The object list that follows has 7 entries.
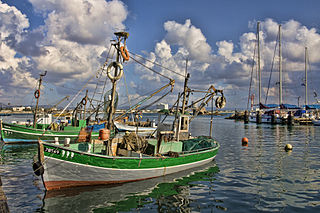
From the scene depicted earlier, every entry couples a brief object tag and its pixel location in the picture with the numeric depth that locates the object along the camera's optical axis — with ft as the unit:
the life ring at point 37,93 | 104.42
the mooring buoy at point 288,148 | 86.99
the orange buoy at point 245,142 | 102.68
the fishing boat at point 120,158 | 39.86
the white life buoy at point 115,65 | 48.07
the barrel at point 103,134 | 44.47
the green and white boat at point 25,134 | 95.45
